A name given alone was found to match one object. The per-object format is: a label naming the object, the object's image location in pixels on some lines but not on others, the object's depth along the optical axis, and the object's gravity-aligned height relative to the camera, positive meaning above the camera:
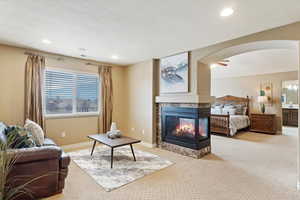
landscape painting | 3.89 +0.71
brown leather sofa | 1.93 -0.93
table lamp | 6.56 -0.02
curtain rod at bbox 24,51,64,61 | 3.72 +1.12
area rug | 2.58 -1.29
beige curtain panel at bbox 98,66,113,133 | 4.93 +0.03
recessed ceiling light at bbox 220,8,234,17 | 2.10 +1.22
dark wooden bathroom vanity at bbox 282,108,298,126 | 8.15 -0.84
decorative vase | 6.71 -0.34
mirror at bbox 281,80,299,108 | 8.76 +0.38
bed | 5.75 -0.61
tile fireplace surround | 3.63 -1.16
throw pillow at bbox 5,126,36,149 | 2.06 -0.51
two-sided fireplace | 3.65 -0.66
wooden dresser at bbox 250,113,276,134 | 6.24 -0.92
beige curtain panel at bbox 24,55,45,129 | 3.67 +0.26
